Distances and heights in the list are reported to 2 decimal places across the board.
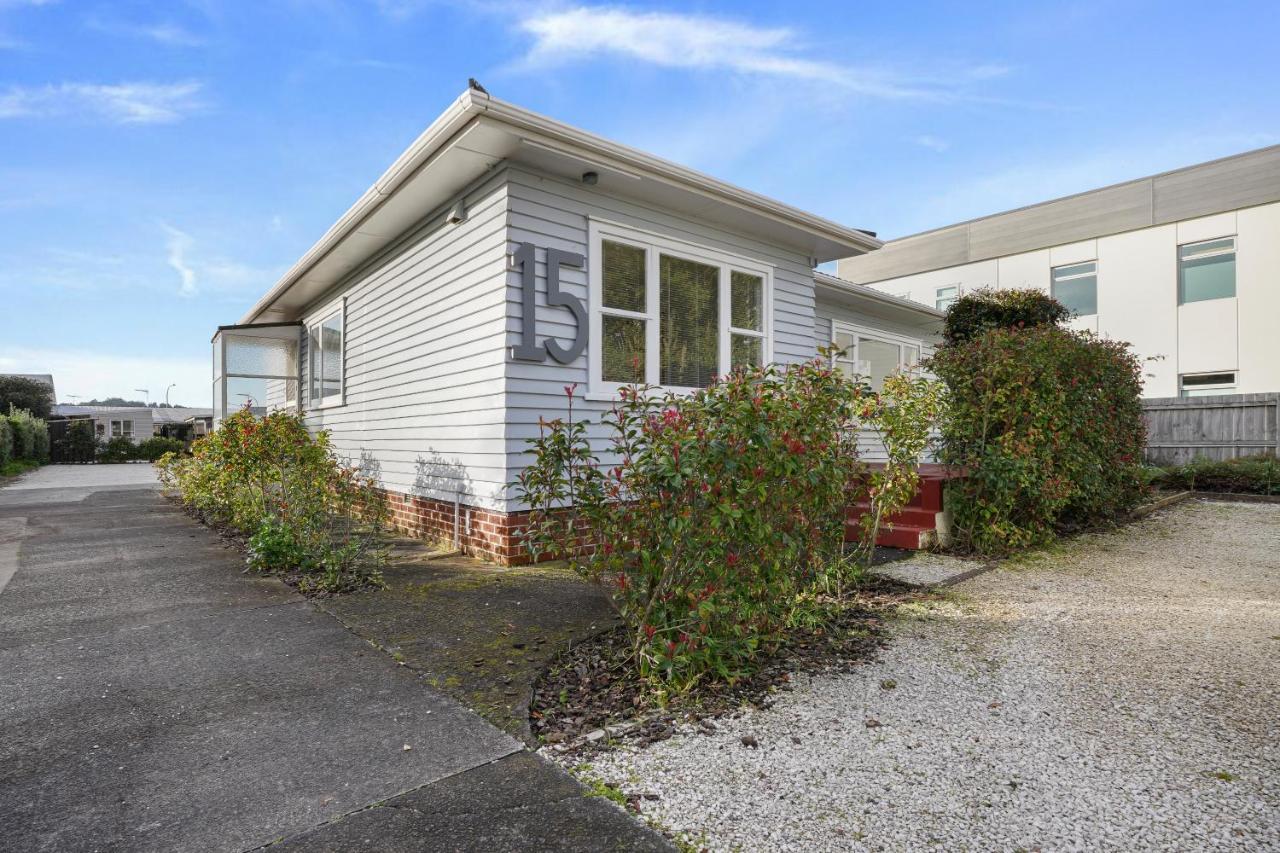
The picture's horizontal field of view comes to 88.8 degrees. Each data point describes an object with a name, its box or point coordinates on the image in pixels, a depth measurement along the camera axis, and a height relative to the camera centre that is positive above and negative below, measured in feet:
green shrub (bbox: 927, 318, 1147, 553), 18.15 +0.03
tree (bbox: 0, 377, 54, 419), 93.50 +5.28
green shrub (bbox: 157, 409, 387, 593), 16.51 -2.13
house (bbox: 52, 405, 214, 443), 143.33 +2.65
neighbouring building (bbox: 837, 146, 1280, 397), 44.39 +13.14
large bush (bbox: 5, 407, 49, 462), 68.74 -0.49
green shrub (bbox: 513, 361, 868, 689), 8.82 -1.17
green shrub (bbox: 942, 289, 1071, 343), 38.91 +7.38
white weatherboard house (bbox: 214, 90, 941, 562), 17.70 +4.68
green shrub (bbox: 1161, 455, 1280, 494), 30.76 -2.08
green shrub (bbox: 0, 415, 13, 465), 56.18 -0.86
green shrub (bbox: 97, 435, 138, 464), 86.79 -2.59
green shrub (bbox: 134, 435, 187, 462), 87.71 -2.08
